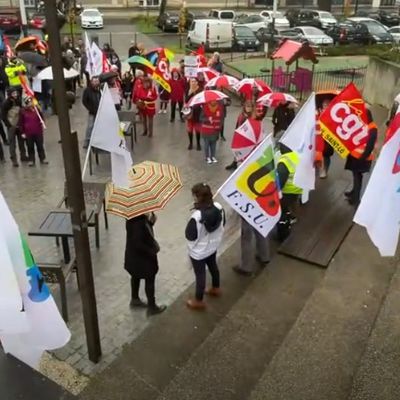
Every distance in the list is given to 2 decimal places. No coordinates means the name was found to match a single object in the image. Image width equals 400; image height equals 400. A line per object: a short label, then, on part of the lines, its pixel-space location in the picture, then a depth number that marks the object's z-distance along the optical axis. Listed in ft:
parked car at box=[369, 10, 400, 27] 135.23
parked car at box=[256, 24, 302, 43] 89.61
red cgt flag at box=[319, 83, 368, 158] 24.64
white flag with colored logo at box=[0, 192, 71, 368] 13.23
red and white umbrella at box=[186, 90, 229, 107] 34.24
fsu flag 19.20
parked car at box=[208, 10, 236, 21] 122.62
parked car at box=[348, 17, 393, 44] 93.30
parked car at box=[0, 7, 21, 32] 105.29
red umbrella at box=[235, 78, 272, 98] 36.89
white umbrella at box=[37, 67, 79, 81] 39.24
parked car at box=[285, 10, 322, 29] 117.91
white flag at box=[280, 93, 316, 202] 22.29
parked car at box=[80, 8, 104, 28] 122.83
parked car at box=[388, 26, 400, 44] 91.22
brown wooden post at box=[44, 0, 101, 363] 13.60
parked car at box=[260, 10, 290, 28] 110.22
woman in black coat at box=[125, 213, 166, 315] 19.12
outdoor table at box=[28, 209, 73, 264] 22.98
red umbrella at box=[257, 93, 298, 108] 33.32
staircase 15.55
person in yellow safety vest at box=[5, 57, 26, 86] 43.83
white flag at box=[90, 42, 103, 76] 42.11
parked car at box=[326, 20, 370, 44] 95.86
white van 93.20
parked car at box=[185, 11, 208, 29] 123.24
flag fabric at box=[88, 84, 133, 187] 22.36
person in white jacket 18.97
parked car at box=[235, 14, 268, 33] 109.19
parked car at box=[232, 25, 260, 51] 94.32
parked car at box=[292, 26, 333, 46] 90.48
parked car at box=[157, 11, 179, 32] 122.93
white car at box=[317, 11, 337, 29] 113.48
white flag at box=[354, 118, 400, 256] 16.02
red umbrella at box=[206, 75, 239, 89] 38.96
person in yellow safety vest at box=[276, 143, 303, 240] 23.43
